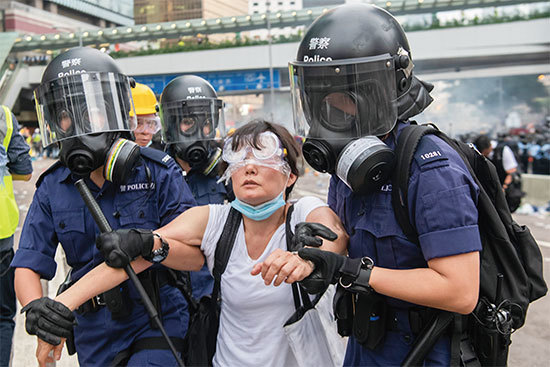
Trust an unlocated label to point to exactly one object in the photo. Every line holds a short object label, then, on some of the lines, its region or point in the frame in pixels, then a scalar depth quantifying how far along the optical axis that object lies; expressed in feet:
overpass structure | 84.89
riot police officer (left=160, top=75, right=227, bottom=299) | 12.76
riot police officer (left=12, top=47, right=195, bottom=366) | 7.00
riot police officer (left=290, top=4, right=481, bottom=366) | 4.93
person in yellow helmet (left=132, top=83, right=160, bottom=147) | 12.96
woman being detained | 6.15
